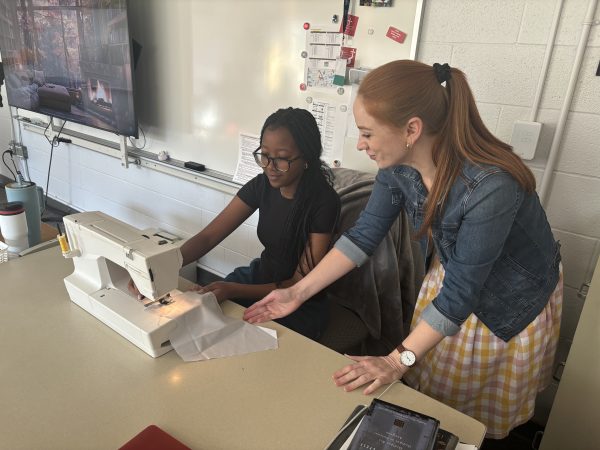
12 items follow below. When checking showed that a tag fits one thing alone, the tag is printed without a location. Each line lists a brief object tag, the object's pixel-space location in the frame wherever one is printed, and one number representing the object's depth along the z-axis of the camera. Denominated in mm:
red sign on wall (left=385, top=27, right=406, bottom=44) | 1705
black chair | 1553
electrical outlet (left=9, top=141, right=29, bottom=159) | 3797
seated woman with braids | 1468
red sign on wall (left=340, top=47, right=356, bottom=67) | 1854
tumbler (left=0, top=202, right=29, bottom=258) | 1485
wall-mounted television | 2518
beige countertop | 849
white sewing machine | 1046
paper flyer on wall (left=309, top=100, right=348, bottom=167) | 1970
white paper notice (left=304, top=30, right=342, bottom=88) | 1888
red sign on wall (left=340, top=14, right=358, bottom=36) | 1812
